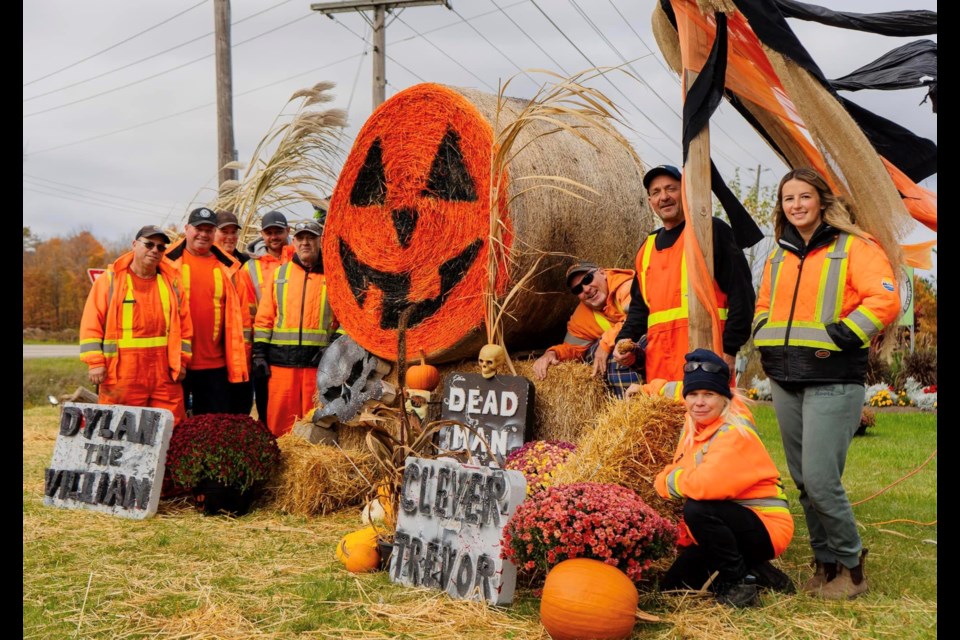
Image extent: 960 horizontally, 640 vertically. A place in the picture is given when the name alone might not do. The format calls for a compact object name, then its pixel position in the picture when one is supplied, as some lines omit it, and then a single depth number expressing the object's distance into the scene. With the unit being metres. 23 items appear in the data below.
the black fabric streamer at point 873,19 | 4.71
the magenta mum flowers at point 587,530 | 4.00
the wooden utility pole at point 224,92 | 13.43
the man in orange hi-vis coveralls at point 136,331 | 6.96
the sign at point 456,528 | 4.28
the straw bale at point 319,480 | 6.53
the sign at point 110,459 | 6.45
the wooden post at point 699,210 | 4.86
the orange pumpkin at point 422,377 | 6.91
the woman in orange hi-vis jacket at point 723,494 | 4.17
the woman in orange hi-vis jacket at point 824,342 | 4.37
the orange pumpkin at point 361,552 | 4.88
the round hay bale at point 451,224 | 6.60
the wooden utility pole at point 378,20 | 16.08
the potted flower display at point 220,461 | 6.42
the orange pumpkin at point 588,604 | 3.67
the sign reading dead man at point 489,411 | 6.20
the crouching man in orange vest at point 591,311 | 6.39
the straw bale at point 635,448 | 4.85
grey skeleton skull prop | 7.12
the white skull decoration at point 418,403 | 6.66
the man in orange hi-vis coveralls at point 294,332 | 7.87
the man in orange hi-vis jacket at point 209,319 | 7.64
